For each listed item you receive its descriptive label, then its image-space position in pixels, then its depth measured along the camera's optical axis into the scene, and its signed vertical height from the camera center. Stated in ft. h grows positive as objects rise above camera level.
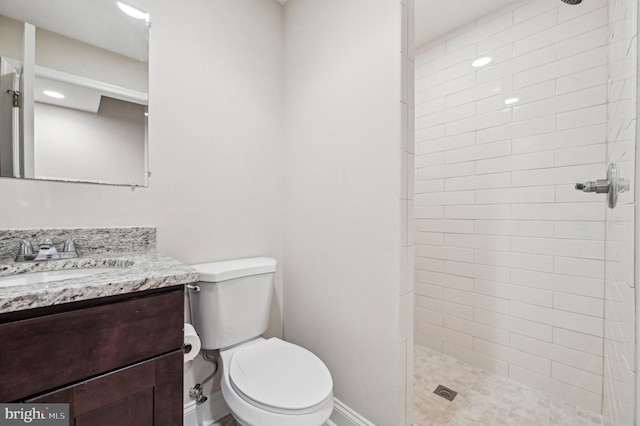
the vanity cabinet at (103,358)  2.00 -1.21
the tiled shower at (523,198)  4.73 +0.30
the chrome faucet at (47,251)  3.15 -0.46
